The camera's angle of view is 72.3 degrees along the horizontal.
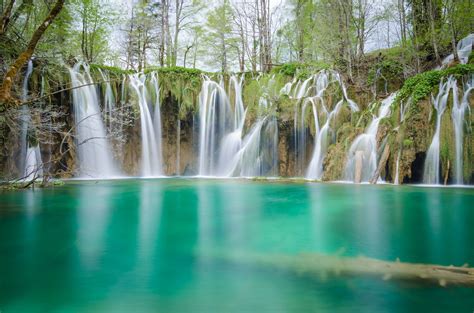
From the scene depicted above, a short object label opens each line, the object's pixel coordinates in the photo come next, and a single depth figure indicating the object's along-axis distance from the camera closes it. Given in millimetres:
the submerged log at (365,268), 3186
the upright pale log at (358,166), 12590
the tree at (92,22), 20094
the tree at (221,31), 26139
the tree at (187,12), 25875
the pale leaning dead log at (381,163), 12148
